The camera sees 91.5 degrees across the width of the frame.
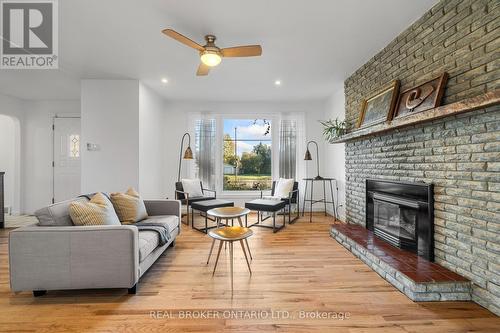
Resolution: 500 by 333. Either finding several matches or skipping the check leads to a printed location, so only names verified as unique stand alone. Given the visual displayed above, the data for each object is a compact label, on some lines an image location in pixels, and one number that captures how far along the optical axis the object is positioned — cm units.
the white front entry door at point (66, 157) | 559
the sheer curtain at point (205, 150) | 555
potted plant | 420
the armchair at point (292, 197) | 465
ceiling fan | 252
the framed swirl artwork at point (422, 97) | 221
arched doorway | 546
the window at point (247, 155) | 583
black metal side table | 508
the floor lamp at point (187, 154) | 502
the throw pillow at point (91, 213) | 219
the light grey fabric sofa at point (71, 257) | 202
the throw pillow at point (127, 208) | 283
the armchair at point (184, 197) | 452
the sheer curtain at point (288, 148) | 566
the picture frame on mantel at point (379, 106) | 286
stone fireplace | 182
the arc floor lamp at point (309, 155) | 514
